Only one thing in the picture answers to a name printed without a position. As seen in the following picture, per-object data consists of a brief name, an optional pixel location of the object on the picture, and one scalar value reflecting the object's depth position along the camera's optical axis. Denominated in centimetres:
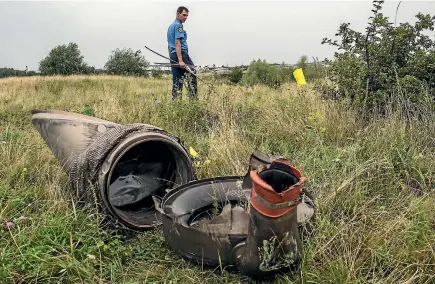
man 721
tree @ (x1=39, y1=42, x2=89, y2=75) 4422
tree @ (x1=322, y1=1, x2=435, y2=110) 460
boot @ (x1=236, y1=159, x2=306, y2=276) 193
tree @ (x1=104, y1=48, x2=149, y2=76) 4238
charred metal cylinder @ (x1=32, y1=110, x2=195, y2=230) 291
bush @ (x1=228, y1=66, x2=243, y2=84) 1366
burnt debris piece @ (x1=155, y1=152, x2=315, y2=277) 198
